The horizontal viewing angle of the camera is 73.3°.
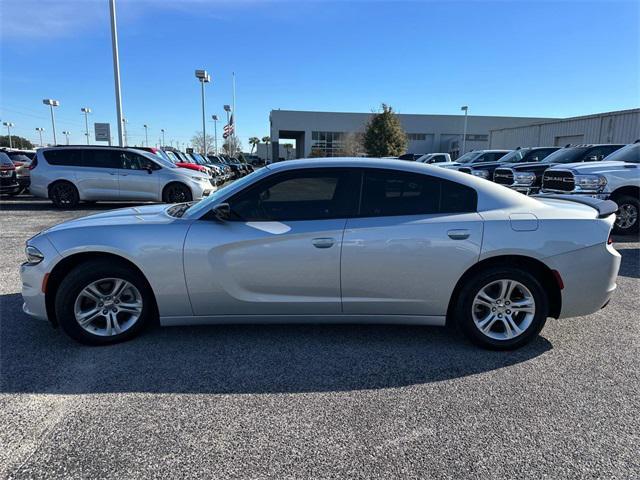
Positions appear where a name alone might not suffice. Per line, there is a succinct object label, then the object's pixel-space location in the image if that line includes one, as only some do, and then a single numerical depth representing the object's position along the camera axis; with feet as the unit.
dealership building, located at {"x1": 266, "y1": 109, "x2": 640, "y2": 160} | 200.54
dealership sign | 66.80
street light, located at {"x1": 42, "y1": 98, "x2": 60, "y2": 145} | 146.55
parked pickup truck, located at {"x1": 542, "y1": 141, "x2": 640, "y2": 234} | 27.25
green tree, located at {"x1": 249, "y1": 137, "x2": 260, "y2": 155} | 390.95
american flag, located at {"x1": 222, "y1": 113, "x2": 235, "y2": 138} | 110.23
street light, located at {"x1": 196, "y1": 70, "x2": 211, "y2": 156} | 87.51
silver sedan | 11.41
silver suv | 40.75
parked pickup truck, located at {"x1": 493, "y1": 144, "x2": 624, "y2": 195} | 37.73
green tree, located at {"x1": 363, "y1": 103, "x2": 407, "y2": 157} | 152.66
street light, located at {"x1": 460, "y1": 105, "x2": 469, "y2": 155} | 166.96
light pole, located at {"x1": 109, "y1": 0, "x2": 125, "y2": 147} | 54.80
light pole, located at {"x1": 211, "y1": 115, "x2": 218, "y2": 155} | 189.84
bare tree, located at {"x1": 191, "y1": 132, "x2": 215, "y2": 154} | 256.23
